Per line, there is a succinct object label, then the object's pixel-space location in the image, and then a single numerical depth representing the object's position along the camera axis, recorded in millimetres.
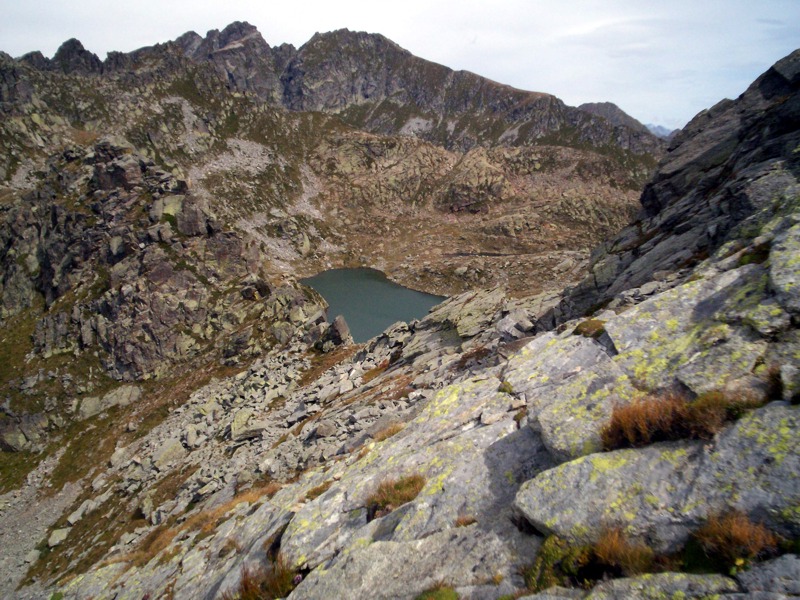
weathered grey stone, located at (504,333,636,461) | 8862
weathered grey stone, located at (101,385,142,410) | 49531
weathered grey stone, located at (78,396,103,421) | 48031
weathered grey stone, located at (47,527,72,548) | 32469
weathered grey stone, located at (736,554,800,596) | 4613
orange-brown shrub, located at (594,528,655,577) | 5887
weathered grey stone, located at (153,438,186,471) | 35406
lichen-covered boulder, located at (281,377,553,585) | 9484
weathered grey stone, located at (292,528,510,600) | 7784
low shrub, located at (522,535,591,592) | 6391
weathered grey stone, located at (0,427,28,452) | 44562
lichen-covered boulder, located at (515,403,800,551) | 5711
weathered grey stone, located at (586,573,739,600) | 4991
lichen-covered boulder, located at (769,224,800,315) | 8648
